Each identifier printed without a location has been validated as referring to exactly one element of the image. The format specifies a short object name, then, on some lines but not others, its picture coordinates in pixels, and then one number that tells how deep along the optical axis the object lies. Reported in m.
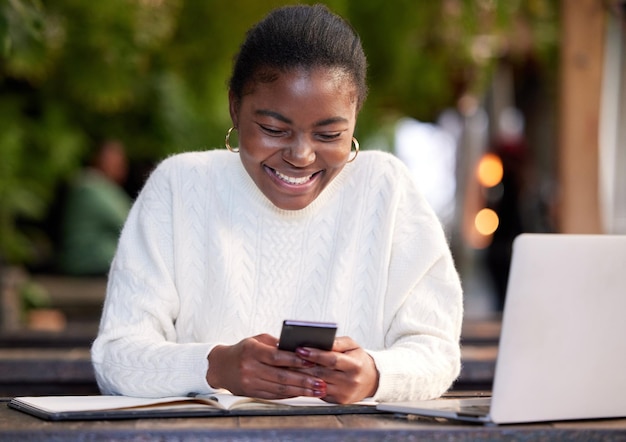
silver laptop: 2.84
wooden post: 7.84
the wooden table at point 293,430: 2.73
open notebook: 2.96
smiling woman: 3.57
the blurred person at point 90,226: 12.90
